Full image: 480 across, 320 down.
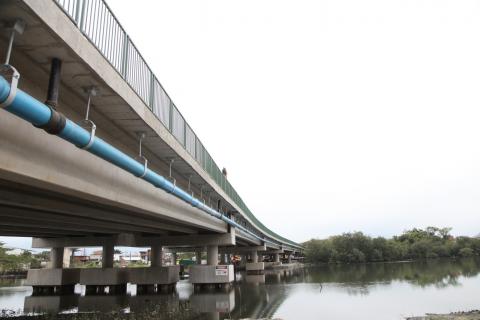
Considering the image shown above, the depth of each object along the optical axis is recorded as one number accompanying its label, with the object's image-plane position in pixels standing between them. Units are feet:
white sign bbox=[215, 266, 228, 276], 114.21
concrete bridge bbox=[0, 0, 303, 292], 22.75
